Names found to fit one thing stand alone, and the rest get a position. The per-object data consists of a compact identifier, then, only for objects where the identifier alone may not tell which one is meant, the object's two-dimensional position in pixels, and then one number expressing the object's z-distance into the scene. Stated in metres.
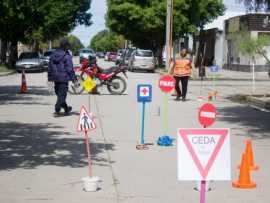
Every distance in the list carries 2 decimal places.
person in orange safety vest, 23.34
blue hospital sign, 12.42
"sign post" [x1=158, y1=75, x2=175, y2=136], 13.48
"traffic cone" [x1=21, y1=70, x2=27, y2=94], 26.08
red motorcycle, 25.59
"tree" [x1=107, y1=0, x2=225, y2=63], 57.38
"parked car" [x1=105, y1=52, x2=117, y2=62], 96.31
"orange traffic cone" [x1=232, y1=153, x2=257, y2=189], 9.09
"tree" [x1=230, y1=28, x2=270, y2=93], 27.92
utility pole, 44.88
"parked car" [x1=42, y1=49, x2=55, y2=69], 51.12
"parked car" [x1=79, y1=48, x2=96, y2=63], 72.12
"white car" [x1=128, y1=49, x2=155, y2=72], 50.88
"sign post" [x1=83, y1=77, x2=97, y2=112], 13.69
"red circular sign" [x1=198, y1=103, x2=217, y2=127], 8.74
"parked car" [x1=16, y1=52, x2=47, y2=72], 47.84
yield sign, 6.08
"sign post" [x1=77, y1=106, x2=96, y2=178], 9.16
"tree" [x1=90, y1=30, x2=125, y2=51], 145.54
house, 53.01
